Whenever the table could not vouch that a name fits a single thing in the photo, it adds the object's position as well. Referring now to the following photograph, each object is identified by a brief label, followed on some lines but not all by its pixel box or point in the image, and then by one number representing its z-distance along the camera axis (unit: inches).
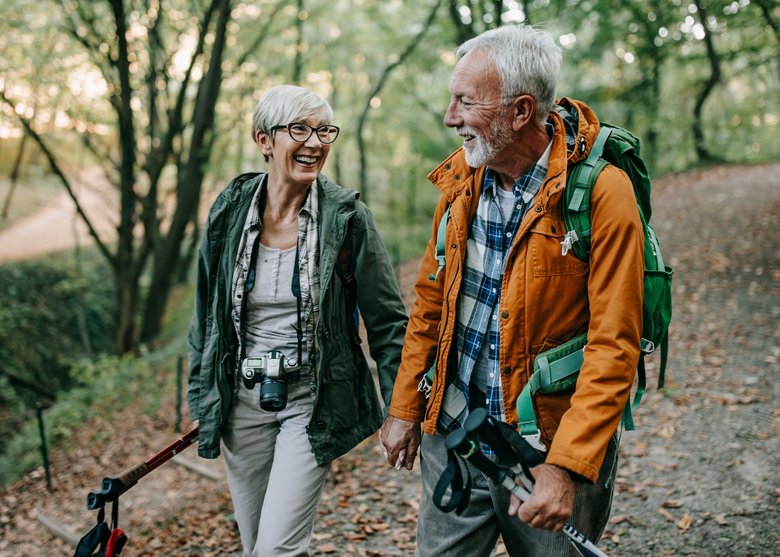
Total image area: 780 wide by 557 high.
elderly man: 72.2
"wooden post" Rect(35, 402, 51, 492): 238.4
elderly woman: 105.8
